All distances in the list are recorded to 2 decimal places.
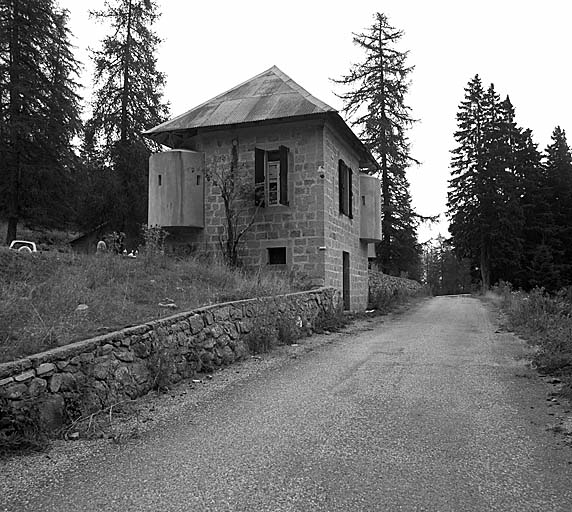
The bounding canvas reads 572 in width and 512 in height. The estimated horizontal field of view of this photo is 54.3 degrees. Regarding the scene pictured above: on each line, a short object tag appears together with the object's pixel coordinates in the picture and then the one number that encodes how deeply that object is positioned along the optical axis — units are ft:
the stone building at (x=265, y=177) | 52.11
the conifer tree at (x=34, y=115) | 75.41
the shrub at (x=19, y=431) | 14.21
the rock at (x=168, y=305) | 26.92
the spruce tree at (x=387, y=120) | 106.93
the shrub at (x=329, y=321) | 41.57
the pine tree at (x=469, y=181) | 132.57
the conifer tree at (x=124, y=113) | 90.84
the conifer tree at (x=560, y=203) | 137.28
